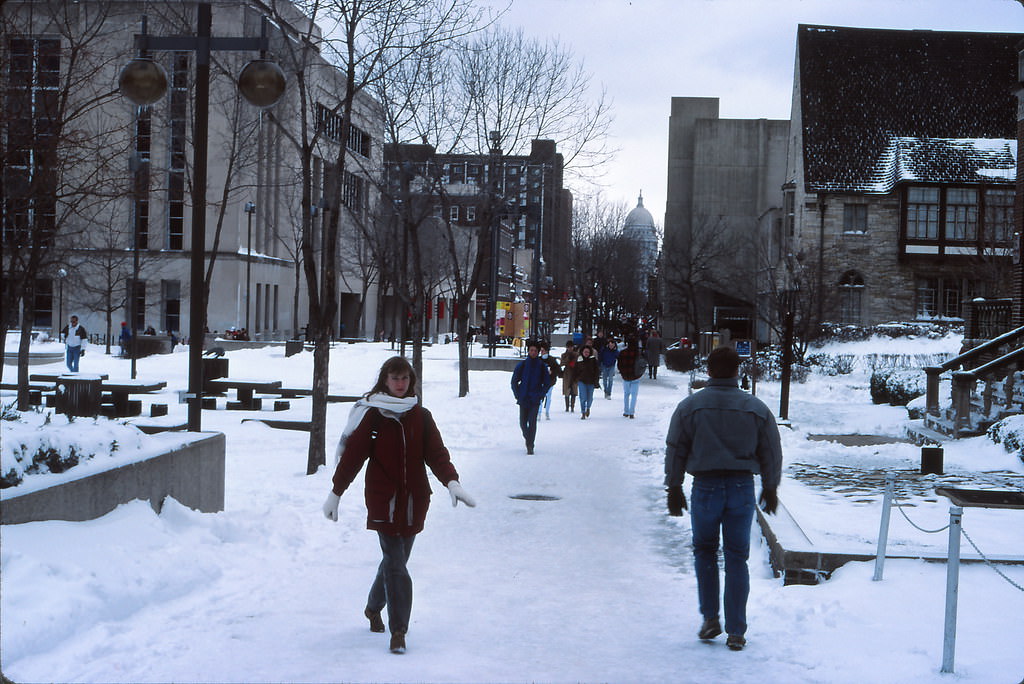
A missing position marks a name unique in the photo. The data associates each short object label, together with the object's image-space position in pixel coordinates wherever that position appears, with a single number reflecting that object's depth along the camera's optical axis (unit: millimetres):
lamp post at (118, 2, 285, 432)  10102
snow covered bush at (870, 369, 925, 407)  24828
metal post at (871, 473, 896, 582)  7406
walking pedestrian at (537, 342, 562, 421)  22016
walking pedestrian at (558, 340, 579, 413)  23375
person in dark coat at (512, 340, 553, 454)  15977
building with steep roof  45819
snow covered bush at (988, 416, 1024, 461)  13648
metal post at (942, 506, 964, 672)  5668
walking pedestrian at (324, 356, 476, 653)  6309
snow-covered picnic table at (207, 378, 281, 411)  21609
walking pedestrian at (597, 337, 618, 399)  27852
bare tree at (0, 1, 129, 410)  12758
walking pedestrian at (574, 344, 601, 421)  21859
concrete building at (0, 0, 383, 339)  49625
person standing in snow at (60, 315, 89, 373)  31281
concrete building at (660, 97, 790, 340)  64750
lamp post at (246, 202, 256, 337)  53588
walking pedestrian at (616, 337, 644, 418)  22578
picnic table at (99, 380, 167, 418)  19750
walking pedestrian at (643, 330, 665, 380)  38125
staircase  16344
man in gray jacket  6516
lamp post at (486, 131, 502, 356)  24891
